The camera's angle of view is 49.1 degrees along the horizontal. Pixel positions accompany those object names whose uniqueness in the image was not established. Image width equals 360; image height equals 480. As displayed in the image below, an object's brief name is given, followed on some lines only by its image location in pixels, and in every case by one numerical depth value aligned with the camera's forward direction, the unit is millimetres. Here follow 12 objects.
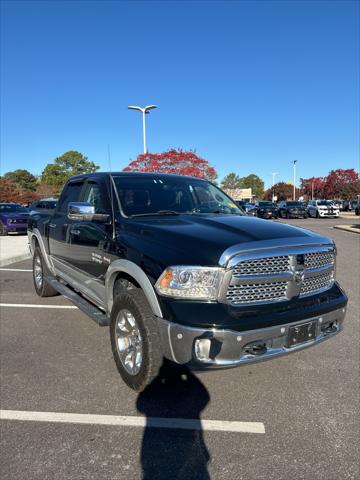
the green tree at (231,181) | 65538
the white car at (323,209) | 36656
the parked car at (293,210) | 36944
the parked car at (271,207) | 36691
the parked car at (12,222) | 18156
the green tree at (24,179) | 84250
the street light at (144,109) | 26594
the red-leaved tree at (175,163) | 30141
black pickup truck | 2797
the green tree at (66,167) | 79125
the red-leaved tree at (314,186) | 86012
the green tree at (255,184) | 120850
